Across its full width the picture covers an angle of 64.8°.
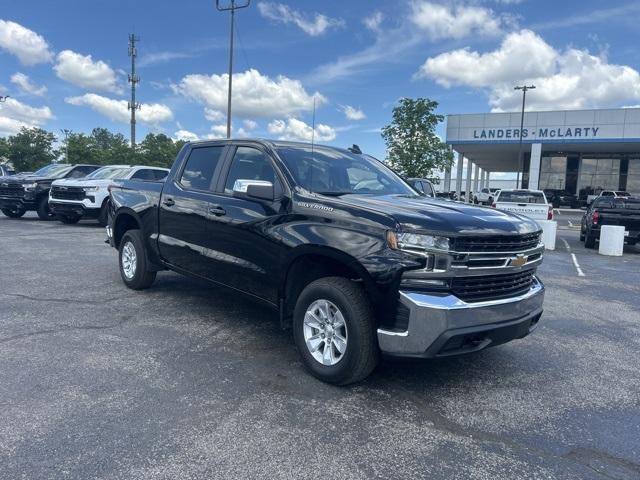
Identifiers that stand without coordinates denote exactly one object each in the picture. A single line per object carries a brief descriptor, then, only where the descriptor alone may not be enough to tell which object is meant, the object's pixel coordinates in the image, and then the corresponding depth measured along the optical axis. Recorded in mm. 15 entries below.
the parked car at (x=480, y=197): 40656
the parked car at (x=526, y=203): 15367
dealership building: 39750
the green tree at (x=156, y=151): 47606
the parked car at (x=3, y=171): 20067
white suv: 14156
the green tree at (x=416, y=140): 31750
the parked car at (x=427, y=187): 13717
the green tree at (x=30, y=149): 48500
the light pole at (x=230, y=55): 20734
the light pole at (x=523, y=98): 38906
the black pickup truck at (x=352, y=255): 3473
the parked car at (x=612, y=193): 37075
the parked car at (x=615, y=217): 13422
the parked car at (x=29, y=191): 16062
